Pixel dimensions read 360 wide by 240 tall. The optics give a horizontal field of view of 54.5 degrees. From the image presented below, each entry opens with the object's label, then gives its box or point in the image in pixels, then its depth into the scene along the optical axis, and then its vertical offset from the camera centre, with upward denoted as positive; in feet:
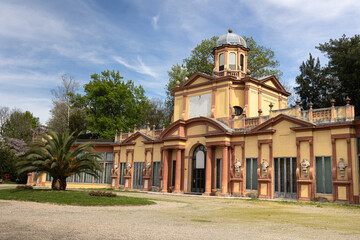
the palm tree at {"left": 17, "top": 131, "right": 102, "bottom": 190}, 72.79 +1.62
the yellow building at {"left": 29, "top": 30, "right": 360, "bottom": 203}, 75.47 +6.89
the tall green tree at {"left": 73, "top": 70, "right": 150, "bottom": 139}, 168.55 +32.63
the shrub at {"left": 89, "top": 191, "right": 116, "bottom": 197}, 62.99 -4.48
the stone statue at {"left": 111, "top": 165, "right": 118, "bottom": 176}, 127.34 -0.28
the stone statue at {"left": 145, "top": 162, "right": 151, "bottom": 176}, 115.14 +0.67
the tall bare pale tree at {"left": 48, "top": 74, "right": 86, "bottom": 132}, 175.94 +27.62
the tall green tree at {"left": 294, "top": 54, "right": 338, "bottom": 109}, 141.69 +36.97
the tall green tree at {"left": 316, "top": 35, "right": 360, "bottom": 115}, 124.36 +40.42
